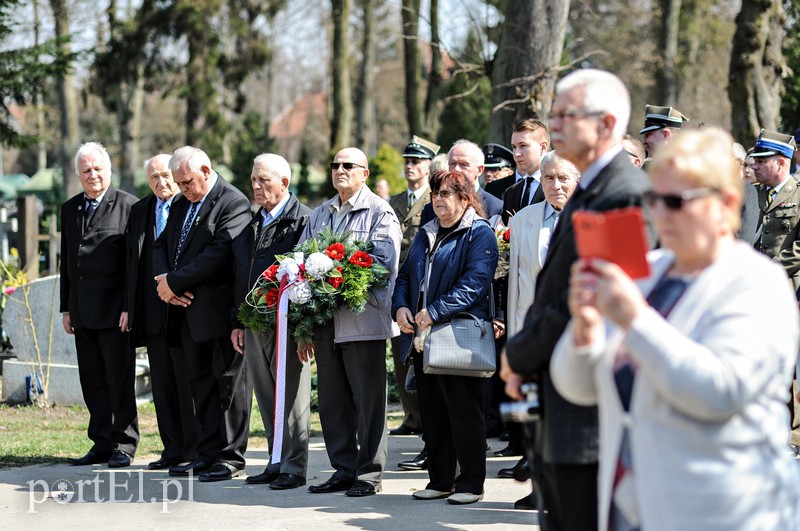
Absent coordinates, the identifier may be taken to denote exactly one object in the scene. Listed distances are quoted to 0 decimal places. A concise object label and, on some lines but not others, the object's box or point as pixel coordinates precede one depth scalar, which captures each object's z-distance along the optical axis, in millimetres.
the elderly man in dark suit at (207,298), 7785
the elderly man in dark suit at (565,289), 3590
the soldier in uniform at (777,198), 7629
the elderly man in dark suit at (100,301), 8570
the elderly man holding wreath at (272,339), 7527
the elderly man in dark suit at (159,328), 8211
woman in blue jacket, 6645
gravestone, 11234
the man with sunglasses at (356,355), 7156
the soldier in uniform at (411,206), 8969
